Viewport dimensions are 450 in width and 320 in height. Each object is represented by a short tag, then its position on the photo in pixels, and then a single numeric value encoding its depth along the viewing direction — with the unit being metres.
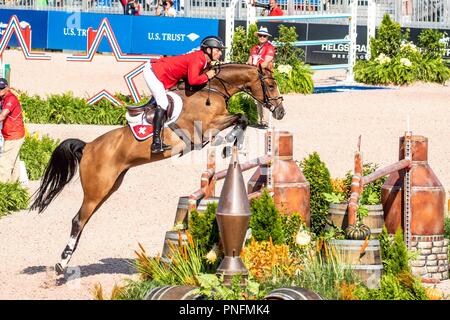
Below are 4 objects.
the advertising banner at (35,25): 31.98
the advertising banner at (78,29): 29.75
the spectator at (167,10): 29.77
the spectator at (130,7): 30.75
